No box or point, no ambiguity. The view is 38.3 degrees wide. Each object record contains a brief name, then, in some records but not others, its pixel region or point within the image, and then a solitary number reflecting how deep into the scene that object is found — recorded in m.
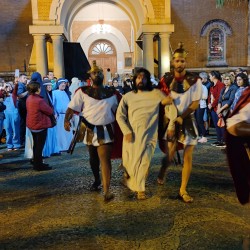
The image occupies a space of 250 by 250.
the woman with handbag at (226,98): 8.51
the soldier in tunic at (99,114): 5.25
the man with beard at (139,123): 4.98
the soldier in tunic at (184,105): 4.96
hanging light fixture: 25.45
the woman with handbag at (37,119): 7.16
